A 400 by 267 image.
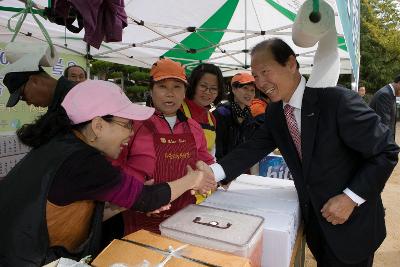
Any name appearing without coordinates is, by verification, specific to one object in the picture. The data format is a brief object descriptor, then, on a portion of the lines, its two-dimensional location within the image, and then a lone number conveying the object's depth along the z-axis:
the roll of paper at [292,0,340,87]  1.29
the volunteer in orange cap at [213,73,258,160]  2.87
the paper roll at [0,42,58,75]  1.71
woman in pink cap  0.95
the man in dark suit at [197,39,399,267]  1.34
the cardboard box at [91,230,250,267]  0.78
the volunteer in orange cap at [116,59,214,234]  1.60
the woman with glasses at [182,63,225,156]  2.43
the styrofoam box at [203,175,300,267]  1.11
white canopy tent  4.05
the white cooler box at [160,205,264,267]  0.86
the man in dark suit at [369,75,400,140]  4.81
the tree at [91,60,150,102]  11.39
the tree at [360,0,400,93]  17.22
